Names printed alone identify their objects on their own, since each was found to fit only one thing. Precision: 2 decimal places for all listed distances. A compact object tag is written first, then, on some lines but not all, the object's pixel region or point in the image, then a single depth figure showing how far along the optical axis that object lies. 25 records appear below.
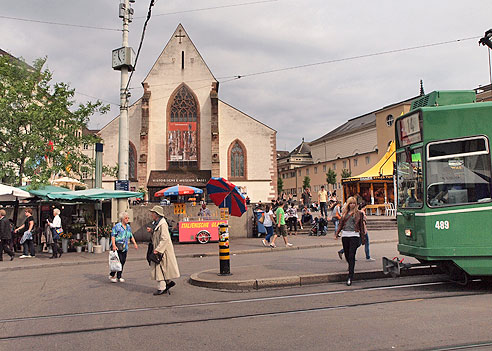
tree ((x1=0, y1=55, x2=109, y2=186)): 18.53
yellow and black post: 9.94
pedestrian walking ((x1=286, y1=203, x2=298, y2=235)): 22.84
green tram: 7.49
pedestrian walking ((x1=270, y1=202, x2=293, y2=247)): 16.36
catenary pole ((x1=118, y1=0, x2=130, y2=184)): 16.55
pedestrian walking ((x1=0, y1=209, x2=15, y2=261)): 15.11
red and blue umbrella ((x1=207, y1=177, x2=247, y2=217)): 11.38
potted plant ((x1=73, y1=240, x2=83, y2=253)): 17.39
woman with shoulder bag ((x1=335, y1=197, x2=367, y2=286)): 8.81
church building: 42.31
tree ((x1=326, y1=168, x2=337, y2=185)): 56.72
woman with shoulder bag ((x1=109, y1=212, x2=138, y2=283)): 9.91
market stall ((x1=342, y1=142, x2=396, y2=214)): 29.97
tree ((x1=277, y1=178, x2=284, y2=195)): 74.31
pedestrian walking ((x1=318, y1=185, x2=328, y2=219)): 24.19
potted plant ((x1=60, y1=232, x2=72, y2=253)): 17.36
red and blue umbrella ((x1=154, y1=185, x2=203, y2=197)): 25.16
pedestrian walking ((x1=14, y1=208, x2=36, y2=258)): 15.77
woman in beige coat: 8.38
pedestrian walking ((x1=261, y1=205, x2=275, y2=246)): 17.94
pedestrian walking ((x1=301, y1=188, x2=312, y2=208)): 29.12
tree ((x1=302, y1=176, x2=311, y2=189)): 65.66
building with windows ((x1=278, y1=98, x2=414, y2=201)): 55.19
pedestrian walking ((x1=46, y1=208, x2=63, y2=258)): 15.40
